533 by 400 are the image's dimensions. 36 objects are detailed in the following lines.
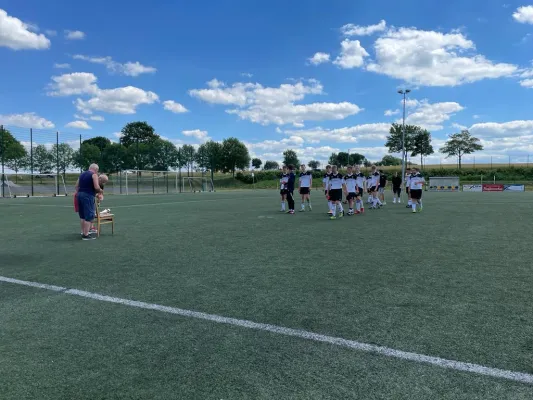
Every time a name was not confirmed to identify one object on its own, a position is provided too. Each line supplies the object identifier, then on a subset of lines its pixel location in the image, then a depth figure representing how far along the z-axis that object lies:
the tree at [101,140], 82.53
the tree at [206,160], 52.69
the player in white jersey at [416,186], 16.33
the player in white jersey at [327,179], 14.66
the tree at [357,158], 111.06
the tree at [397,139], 86.12
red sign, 47.28
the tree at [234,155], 96.00
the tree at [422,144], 89.56
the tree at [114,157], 42.88
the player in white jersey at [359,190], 16.69
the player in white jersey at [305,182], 16.58
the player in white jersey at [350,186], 15.91
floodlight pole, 47.36
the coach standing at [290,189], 16.20
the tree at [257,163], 135.68
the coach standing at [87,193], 9.58
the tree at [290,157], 118.84
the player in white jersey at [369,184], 19.21
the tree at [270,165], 127.59
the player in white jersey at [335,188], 14.49
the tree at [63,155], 38.03
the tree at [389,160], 114.72
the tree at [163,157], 47.59
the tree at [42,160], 36.41
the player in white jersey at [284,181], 16.31
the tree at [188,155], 50.22
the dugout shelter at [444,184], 48.17
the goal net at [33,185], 34.56
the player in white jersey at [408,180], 16.86
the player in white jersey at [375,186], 18.94
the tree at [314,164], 102.75
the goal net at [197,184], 49.97
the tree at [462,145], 87.56
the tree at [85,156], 39.78
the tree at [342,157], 113.74
